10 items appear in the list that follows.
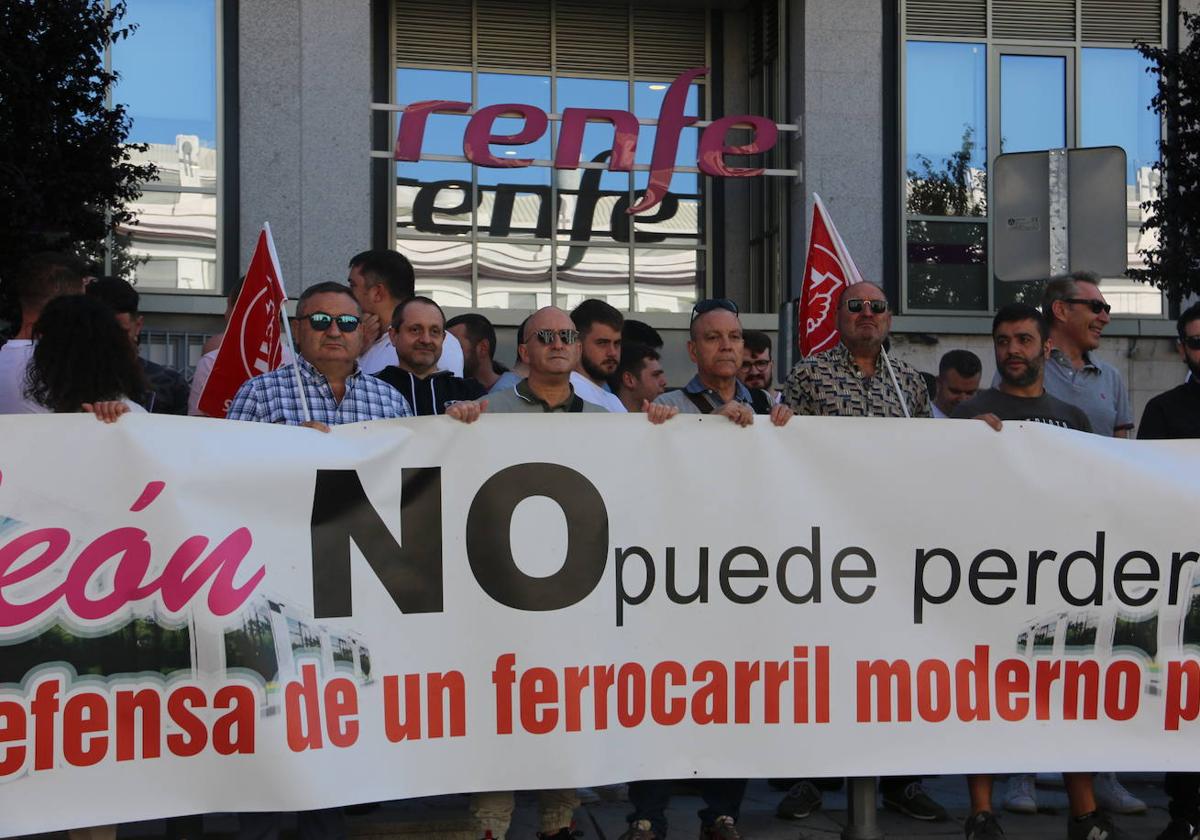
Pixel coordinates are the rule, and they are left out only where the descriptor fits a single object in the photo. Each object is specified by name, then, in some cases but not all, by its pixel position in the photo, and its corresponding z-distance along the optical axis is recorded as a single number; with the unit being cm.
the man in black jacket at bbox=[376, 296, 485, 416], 623
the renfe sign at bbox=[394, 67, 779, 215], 1358
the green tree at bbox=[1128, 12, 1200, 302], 1209
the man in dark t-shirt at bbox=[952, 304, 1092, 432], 579
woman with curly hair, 474
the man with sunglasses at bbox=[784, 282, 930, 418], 578
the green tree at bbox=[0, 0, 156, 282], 1025
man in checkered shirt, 509
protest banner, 455
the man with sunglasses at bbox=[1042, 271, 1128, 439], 661
